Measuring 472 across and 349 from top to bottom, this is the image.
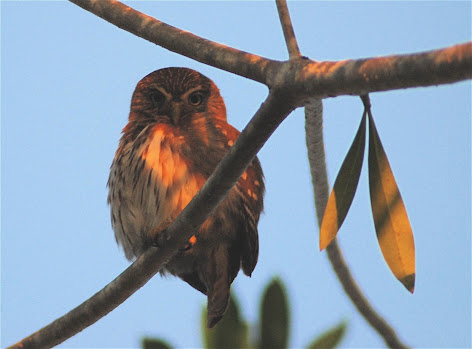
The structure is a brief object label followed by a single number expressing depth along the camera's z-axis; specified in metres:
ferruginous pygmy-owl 8.54
